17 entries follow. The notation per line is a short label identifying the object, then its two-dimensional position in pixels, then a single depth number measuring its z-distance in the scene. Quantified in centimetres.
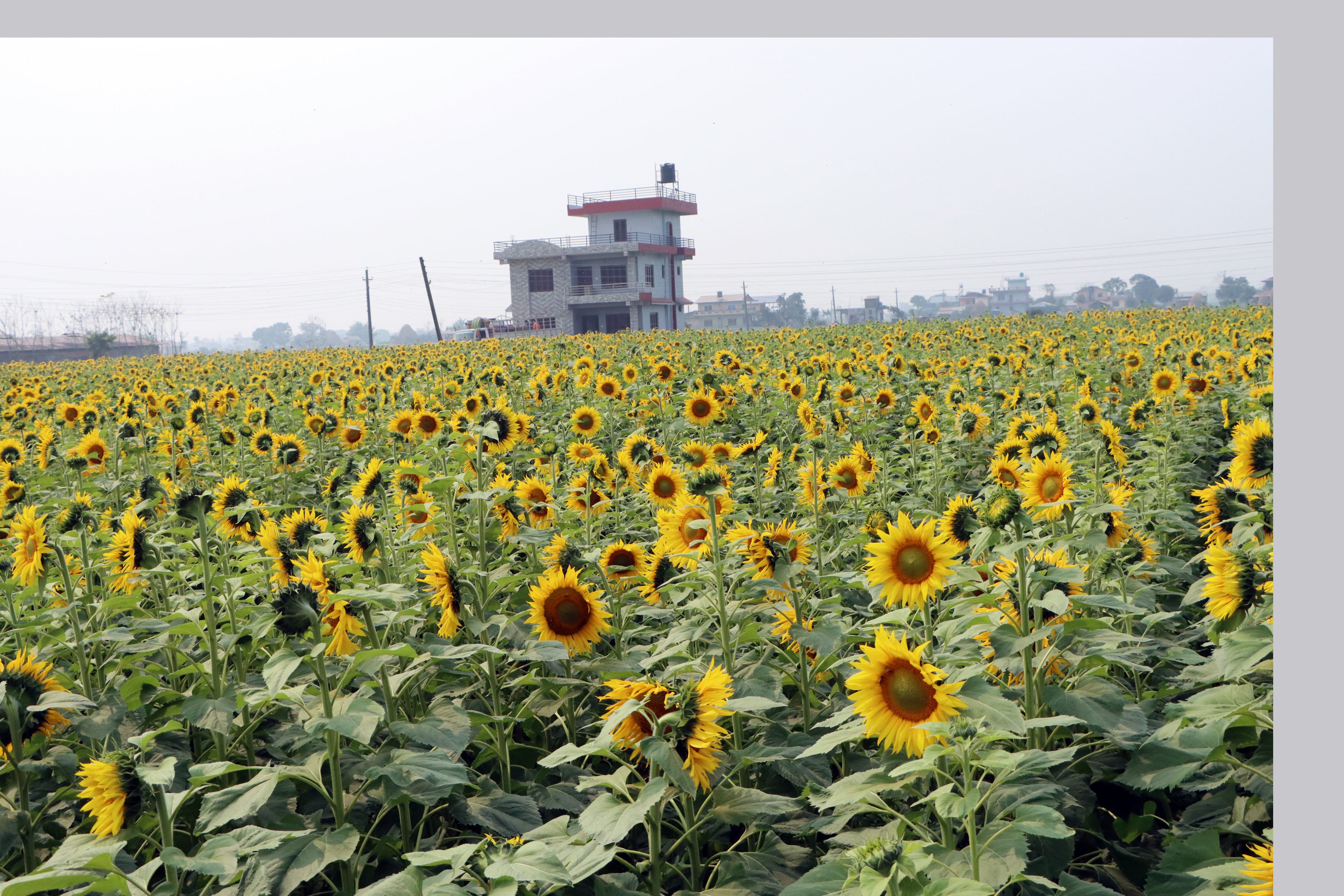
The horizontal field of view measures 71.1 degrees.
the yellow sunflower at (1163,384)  733
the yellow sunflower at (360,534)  323
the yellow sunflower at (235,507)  392
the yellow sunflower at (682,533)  347
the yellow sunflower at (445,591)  303
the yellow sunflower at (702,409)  687
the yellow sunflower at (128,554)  354
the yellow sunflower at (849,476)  502
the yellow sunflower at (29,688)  269
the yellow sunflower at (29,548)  350
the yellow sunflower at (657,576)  355
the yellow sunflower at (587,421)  664
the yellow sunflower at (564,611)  306
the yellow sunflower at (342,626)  280
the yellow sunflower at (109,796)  218
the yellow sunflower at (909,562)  259
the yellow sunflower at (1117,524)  343
